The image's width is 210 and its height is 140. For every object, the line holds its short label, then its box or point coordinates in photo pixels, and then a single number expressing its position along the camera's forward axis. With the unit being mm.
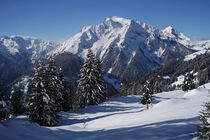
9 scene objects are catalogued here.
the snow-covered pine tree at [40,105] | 20391
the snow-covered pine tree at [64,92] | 29853
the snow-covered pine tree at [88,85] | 30828
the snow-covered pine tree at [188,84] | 44334
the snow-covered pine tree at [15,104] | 38612
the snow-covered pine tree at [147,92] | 26130
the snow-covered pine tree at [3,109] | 18625
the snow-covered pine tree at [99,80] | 32281
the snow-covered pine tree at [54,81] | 27338
